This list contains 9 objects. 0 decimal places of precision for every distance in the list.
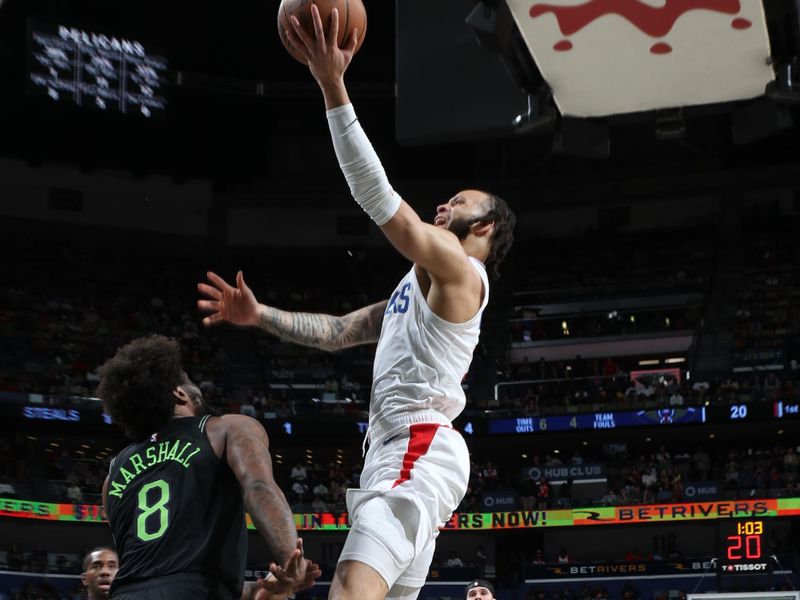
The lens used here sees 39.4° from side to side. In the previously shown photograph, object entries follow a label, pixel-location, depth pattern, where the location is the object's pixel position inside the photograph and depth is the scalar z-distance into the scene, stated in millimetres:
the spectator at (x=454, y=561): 24250
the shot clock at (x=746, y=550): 13016
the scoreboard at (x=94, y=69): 22031
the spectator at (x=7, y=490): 22219
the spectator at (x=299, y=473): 25266
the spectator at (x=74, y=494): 23016
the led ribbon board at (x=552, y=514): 22453
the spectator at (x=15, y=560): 21391
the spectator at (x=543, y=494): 23875
